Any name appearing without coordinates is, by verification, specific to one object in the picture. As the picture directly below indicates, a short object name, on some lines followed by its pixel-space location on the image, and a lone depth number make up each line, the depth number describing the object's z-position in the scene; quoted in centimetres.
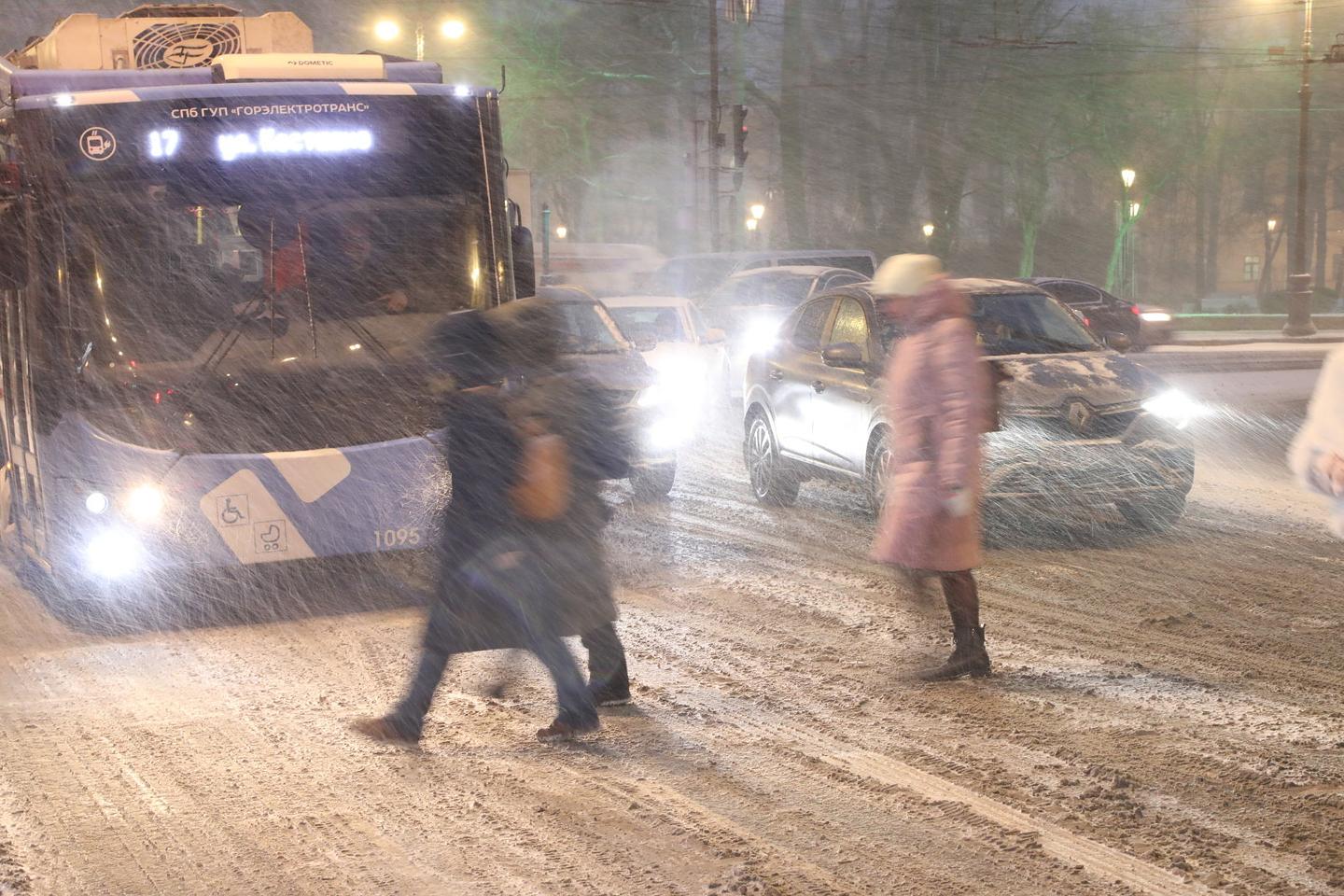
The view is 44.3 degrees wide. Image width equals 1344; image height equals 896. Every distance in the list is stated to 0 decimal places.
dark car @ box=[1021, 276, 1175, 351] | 2988
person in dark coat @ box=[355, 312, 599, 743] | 592
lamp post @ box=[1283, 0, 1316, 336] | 3784
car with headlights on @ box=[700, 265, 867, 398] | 2039
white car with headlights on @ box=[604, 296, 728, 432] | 1711
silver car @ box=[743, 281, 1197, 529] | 1034
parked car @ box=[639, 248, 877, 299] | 2666
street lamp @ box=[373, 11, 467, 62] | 2978
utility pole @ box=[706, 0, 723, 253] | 3988
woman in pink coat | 674
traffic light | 3750
